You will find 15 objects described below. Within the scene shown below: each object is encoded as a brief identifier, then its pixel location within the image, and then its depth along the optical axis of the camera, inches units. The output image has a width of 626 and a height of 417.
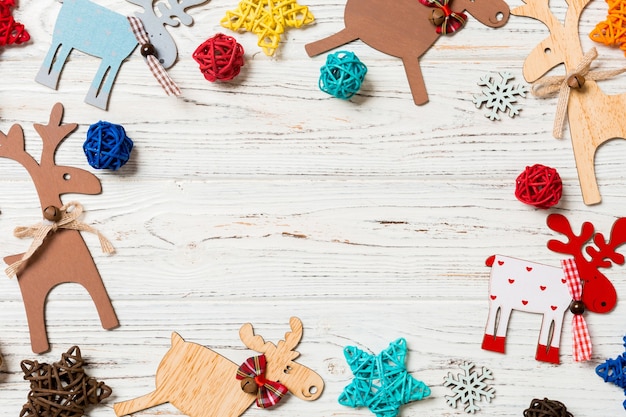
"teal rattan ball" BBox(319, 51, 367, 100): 41.4
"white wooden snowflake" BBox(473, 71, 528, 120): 43.8
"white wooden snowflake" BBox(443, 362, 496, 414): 42.3
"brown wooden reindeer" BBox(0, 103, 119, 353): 42.9
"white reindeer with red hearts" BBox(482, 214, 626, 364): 42.4
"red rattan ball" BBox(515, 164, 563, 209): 40.9
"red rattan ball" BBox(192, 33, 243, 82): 41.9
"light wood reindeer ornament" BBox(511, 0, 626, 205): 43.2
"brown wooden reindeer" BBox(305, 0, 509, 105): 44.0
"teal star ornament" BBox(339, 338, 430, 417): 41.7
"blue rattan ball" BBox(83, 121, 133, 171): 41.2
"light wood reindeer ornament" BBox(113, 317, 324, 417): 42.5
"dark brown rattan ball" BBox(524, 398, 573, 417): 40.4
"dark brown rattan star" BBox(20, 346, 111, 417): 41.4
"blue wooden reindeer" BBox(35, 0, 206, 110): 44.0
